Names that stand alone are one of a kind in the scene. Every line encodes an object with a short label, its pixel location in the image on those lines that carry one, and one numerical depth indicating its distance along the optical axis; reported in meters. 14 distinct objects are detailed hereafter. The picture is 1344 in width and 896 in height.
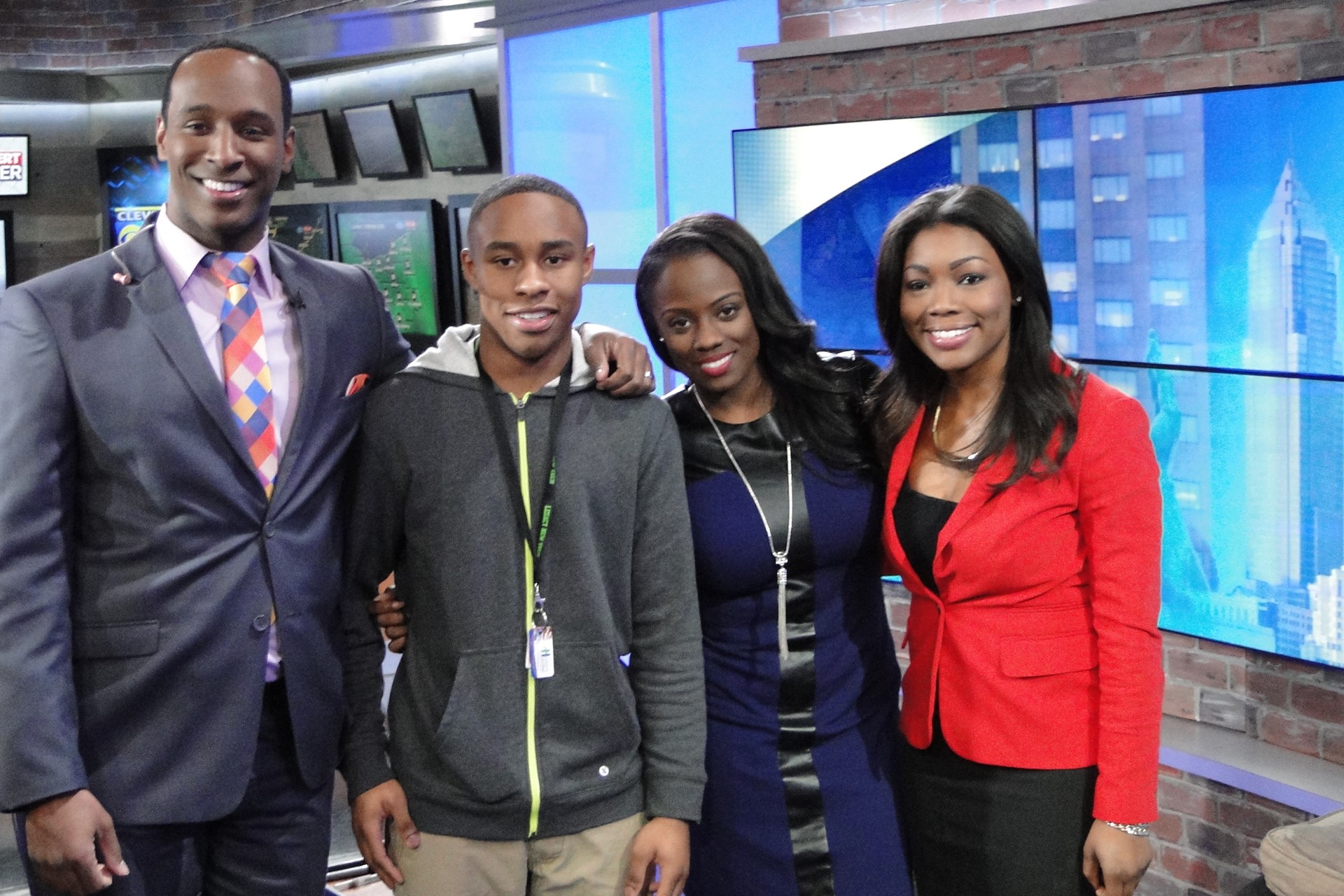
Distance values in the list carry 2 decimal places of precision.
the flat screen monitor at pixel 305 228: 8.63
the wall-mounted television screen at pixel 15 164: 9.91
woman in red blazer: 1.91
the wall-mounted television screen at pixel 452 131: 7.53
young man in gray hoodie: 1.86
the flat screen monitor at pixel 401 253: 8.00
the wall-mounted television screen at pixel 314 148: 8.59
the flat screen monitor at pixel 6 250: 9.88
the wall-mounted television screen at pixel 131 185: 9.91
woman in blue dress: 2.08
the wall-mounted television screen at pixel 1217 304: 3.13
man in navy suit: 1.75
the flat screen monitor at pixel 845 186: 3.93
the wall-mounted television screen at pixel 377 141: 8.11
